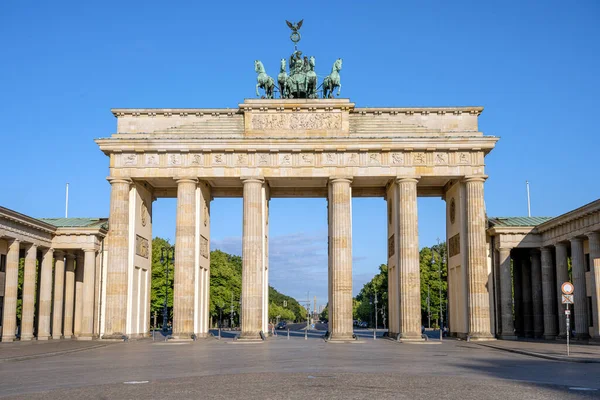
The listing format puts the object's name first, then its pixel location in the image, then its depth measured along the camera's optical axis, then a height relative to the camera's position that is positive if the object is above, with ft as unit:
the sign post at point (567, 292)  102.06 +0.79
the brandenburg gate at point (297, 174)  167.63 +29.87
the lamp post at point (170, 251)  311.80 +21.57
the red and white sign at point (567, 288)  101.90 +1.37
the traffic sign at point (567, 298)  102.98 -0.08
